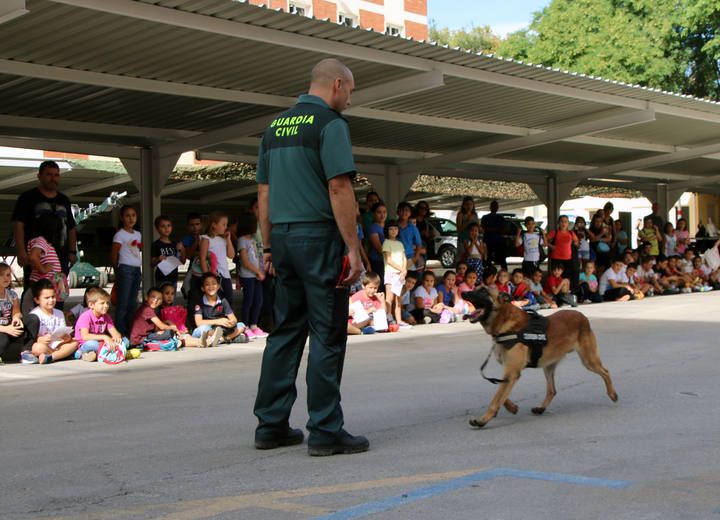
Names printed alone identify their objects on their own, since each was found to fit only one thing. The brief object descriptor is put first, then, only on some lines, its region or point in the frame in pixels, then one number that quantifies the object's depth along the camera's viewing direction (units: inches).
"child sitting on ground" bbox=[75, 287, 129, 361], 425.7
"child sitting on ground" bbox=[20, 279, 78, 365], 419.2
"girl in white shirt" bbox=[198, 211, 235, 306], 510.3
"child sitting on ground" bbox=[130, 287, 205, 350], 475.2
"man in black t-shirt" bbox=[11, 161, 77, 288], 431.5
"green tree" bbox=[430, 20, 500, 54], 3063.5
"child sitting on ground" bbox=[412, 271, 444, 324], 618.5
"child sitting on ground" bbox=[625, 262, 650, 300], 804.0
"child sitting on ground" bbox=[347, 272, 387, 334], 551.2
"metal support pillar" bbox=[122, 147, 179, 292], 637.3
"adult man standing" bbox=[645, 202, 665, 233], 935.7
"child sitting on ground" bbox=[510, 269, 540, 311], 703.7
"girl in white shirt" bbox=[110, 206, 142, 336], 490.0
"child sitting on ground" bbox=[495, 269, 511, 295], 698.2
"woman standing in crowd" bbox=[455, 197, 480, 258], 718.5
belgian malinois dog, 261.7
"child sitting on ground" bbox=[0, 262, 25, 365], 410.3
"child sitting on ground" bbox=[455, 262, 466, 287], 661.9
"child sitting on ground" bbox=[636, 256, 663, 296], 845.2
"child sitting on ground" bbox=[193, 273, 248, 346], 490.3
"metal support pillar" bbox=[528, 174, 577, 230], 1006.4
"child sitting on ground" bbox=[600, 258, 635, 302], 793.6
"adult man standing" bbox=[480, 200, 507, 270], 784.3
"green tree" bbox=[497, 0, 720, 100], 1507.1
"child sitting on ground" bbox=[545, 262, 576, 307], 745.6
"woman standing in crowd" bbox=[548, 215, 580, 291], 778.8
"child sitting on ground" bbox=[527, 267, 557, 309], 727.1
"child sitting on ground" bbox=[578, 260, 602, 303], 786.8
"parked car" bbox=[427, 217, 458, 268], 1401.3
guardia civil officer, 219.5
